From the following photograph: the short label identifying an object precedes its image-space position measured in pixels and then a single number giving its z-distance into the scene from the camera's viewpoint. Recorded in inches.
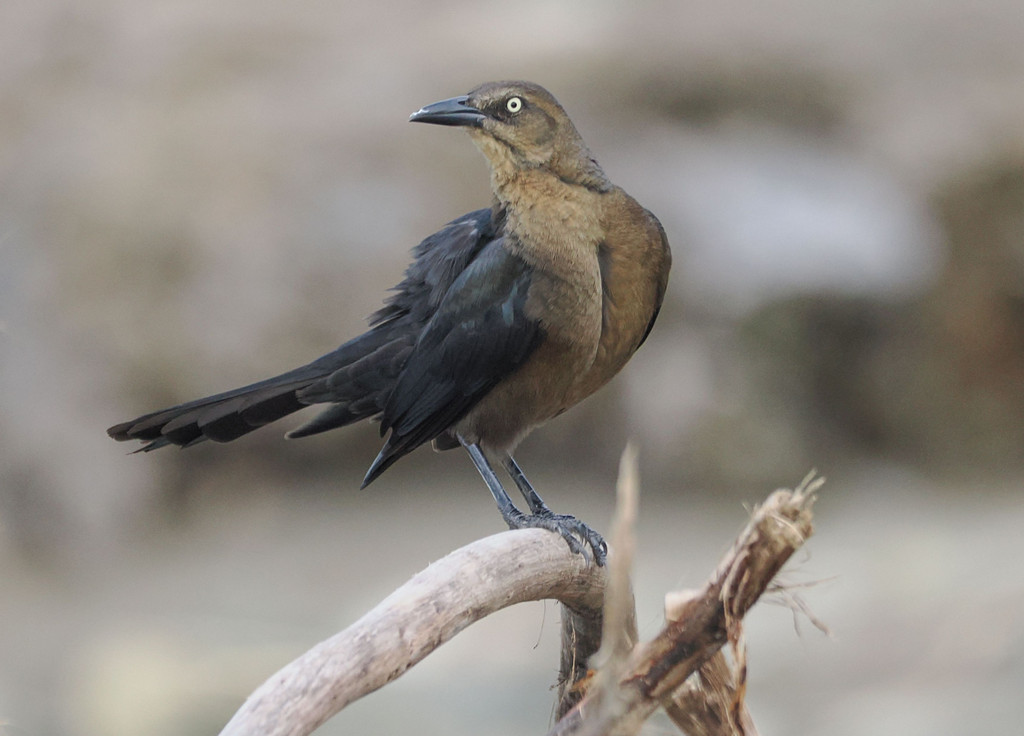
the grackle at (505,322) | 239.9
